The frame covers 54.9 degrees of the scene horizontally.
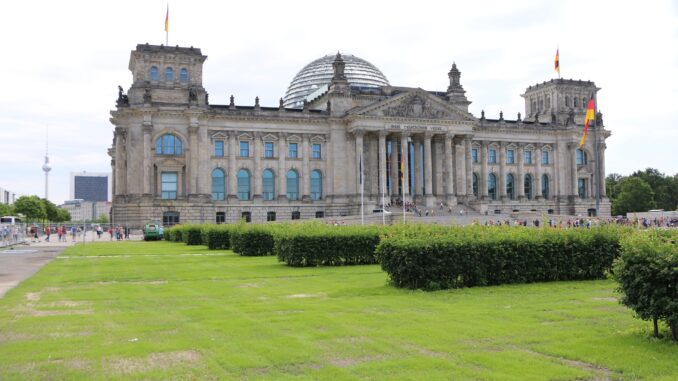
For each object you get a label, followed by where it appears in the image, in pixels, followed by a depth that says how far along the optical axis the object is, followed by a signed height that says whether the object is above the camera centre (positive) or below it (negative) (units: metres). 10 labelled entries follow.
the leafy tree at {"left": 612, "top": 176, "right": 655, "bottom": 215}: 122.56 +3.45
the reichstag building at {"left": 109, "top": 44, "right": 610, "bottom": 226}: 82.81 +9.32
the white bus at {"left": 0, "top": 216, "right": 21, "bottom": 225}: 93.51 +0.58
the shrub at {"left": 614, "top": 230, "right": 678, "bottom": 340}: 12.88 -1.27
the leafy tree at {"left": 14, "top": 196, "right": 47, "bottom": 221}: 144.50 +3.61
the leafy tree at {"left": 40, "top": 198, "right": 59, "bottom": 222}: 162.75 +3.42
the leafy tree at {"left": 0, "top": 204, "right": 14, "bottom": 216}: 156.05 +3.22
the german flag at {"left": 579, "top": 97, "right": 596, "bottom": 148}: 64.69 +10.65
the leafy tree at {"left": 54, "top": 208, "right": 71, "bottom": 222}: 186.02 +2.35
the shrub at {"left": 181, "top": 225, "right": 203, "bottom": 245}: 57.62 -1.20
